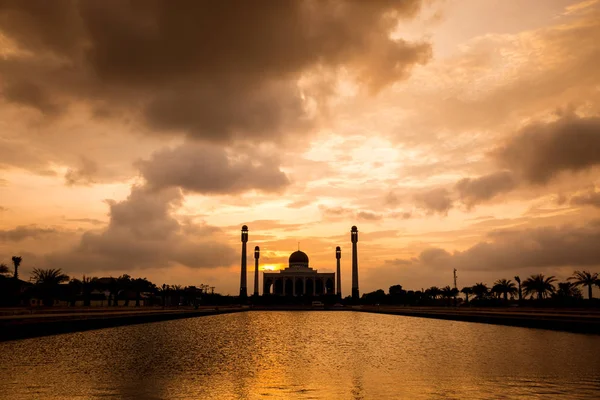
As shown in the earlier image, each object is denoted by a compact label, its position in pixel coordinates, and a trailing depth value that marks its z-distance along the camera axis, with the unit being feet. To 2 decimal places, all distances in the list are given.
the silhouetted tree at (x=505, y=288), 252.62
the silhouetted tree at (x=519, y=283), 245.67
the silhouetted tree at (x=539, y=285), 214.07
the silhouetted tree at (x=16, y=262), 217.77
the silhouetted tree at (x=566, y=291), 219.82
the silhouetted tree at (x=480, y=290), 292.20
